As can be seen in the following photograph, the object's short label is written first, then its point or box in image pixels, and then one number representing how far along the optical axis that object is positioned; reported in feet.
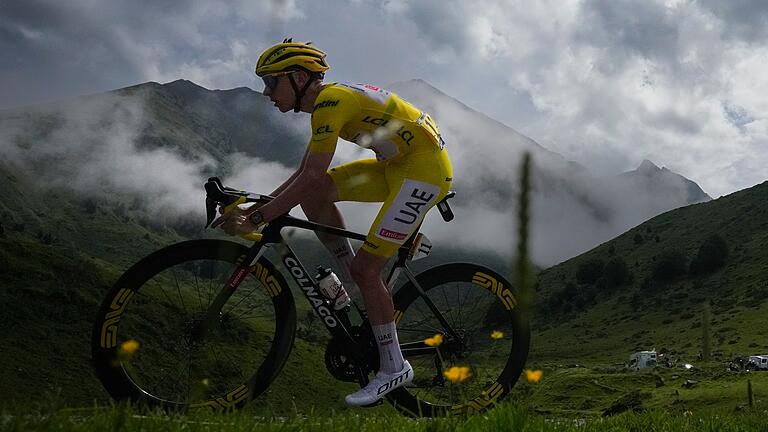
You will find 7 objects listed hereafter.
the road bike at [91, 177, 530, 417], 17.29
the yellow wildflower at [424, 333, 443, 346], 11.91
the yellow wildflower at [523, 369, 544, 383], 9.73
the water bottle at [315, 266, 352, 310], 19.57
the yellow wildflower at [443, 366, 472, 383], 9.56
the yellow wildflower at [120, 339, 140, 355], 8.02
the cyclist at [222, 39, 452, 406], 18.80
